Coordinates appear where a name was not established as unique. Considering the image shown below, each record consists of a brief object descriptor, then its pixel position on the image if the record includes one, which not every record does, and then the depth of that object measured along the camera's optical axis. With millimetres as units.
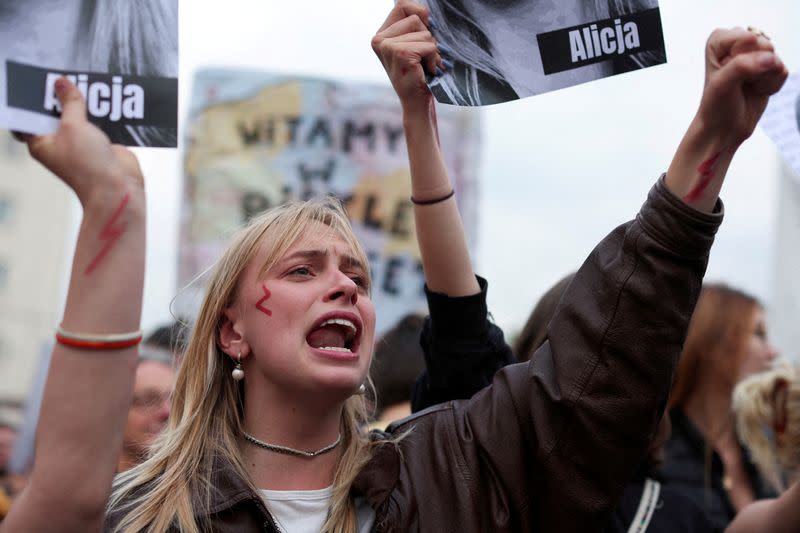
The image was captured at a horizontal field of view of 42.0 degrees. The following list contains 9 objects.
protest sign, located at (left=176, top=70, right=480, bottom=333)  5707
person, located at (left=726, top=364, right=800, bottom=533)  3438
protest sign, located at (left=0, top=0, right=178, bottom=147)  1762
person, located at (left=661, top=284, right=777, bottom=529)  3900
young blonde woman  1906
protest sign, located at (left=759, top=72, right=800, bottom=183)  2307
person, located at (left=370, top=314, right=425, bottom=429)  3875
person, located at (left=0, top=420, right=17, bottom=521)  5016
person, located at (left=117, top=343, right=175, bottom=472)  3906
